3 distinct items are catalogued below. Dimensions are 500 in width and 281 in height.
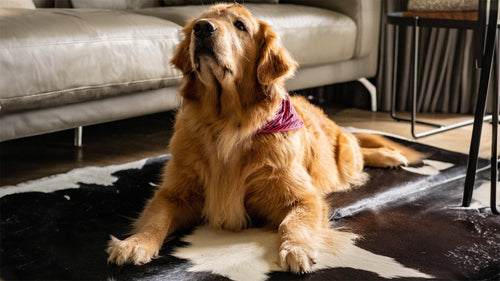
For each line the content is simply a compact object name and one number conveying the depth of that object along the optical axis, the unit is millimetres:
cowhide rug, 1545
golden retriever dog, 1778
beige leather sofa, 2174
